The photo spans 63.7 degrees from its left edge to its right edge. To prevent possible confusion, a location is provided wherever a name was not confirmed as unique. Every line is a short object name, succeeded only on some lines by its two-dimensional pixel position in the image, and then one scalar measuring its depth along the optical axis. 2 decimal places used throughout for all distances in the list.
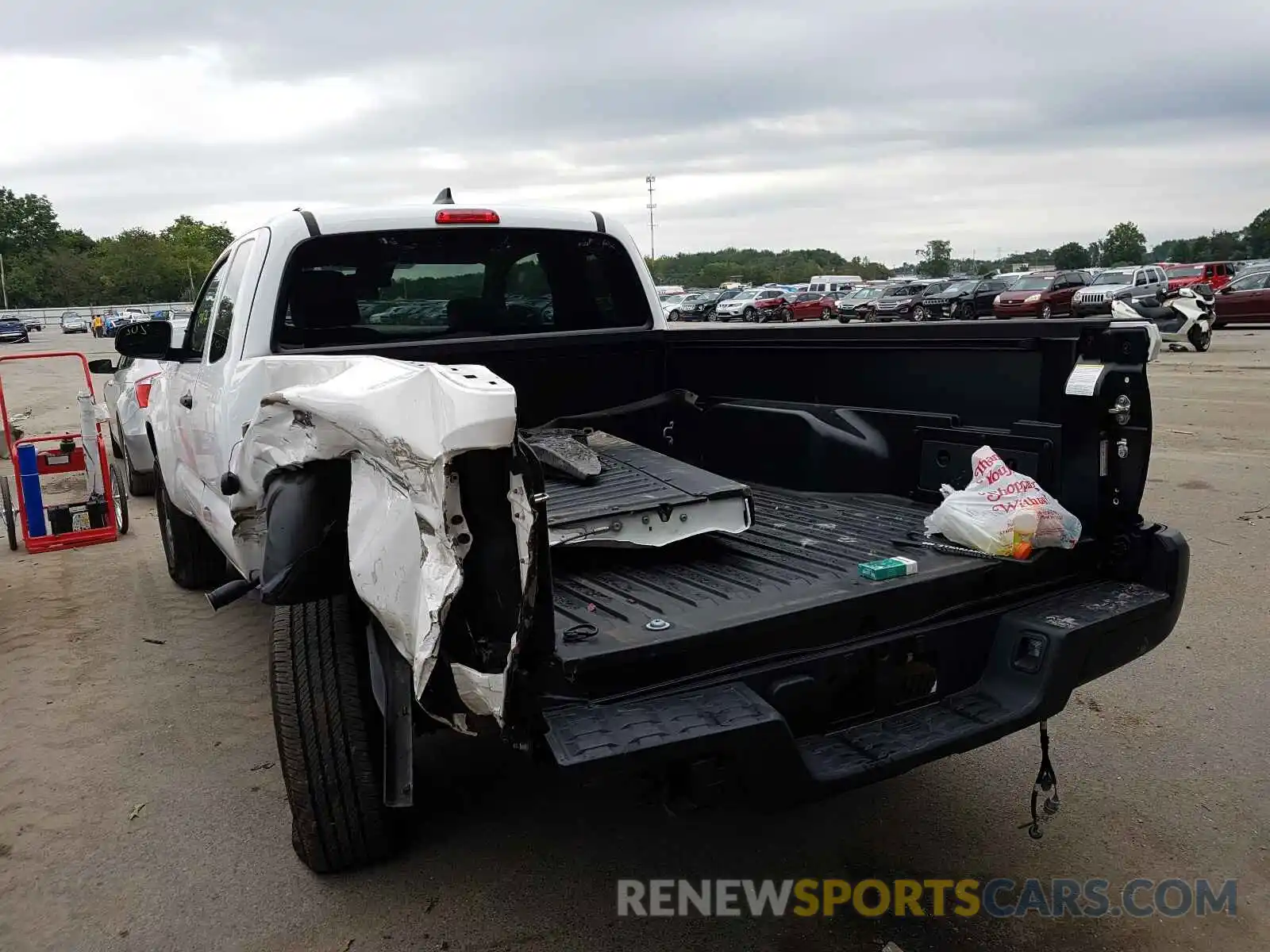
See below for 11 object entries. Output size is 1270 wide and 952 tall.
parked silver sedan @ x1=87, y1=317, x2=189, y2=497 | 7.25
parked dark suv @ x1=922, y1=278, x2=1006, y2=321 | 33.38
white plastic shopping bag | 3.07
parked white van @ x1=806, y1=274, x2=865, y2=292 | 48.36
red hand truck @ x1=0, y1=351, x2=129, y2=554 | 7.20
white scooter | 20.73
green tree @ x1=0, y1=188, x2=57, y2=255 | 113.06
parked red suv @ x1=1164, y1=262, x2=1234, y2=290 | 31.17
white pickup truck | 2.34
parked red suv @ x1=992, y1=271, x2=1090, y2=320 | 29.33
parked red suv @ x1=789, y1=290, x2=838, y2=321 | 41.97
